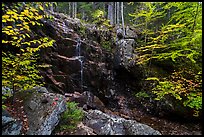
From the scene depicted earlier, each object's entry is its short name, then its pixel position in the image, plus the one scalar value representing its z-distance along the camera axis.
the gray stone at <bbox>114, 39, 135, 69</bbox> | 12.62
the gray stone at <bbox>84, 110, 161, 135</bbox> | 7.09
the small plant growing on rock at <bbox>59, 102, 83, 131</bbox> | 6.45
